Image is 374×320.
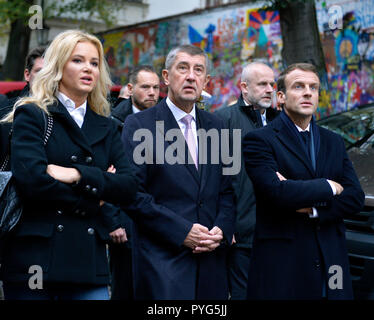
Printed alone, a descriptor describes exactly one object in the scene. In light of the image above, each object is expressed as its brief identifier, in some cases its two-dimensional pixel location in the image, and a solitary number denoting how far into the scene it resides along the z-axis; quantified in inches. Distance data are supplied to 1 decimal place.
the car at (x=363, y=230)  198.5
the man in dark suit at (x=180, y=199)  158.6
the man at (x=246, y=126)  217.5
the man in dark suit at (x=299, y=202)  156.6
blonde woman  129.7
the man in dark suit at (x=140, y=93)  261.4
